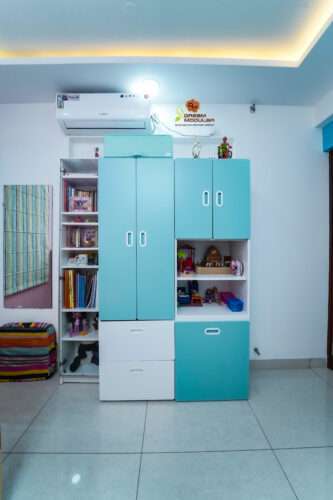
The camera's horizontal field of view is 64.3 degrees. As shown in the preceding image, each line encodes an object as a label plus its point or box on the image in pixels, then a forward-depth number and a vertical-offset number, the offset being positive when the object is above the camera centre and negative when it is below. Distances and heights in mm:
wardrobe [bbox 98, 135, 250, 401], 2152 -292
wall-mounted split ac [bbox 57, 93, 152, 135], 2383 +1269
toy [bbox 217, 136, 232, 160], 2332 +856
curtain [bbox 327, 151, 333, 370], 2730 -562
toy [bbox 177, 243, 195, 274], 2494 -104
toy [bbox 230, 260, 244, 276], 2305 -169
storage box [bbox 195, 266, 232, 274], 2432 -200
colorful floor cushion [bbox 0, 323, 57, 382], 2475 -988
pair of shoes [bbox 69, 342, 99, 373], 2525 -1017
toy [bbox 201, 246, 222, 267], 2504 -94
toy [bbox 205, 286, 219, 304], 2619 -469
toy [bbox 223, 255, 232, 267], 2531 -114
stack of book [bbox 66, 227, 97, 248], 2617 +109
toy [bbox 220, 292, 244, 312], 2262 -477
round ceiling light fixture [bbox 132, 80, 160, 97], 2327 +1456
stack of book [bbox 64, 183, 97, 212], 2521 +455
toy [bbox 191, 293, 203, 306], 2492 -489
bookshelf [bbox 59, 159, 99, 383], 2430 -167
